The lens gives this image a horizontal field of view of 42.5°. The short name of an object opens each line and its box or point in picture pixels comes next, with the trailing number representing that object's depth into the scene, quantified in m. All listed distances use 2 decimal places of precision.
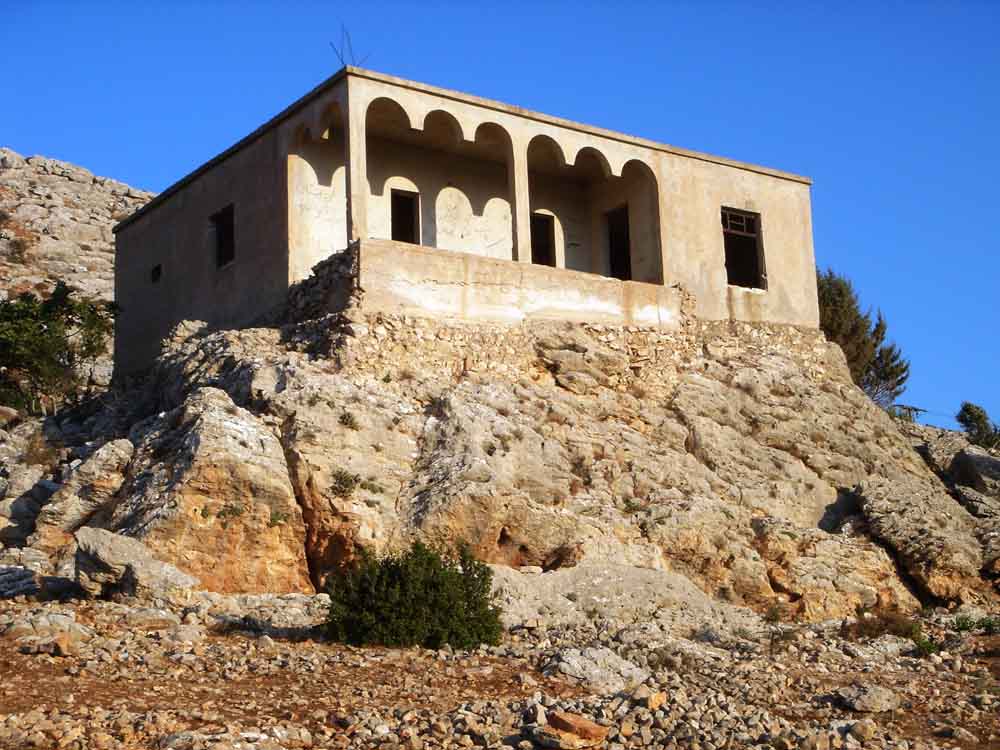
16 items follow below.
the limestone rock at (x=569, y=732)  9.85
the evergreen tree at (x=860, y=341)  33.16
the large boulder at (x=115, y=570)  13.73
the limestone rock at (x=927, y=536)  18.23
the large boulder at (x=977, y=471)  21.83
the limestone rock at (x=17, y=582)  14.45
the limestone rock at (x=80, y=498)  15.94
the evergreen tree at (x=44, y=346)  24.95
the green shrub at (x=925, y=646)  14.16
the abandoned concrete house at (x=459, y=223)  19.53
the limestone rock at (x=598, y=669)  11.66
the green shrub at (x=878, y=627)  15.33
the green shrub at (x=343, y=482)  15.53
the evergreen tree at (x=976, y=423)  29.47
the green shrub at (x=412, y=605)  12.82
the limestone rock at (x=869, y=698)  11.33
